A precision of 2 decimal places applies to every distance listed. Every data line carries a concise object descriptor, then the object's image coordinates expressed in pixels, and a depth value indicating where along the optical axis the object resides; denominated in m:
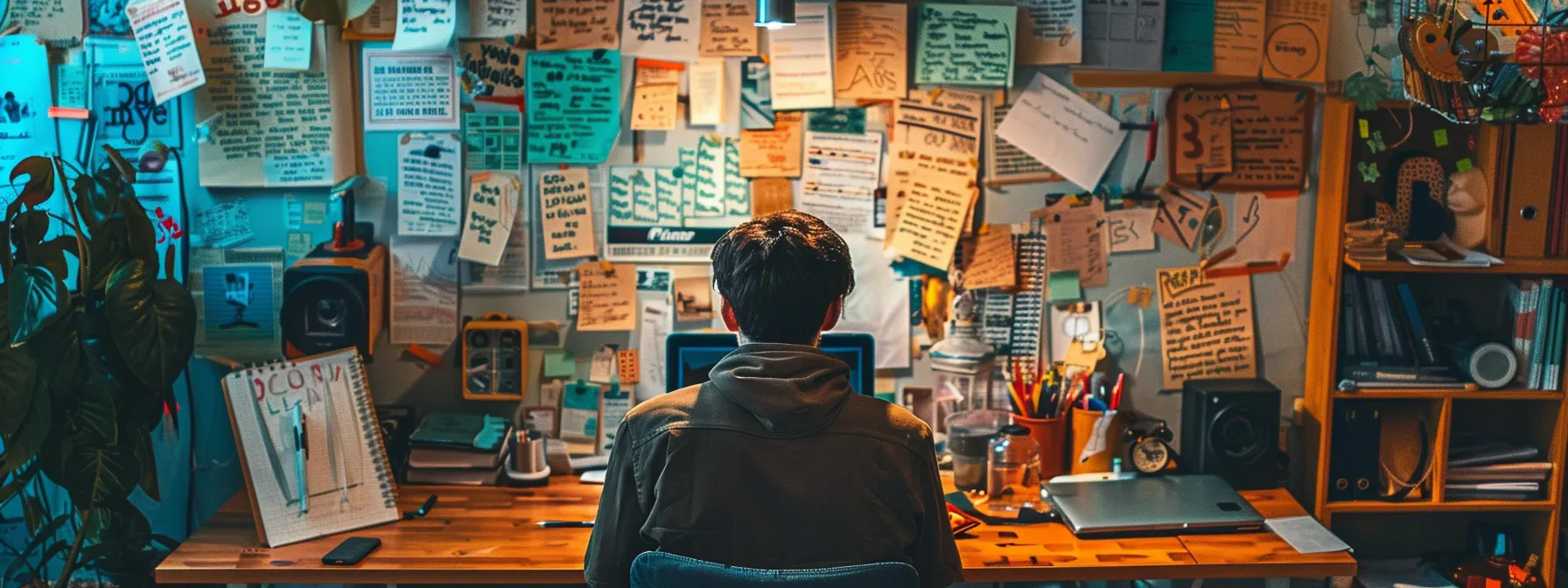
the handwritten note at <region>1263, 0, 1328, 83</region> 2.94
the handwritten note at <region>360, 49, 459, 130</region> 2.92
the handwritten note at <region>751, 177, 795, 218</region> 2.99
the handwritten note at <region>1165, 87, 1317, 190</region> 2.96
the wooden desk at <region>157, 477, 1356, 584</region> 2.43
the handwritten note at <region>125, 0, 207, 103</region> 2.84
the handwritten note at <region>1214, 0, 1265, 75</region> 2.93
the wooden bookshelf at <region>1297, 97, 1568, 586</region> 2.85
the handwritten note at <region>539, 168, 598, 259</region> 2.98
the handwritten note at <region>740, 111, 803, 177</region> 2.96
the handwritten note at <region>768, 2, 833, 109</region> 2.92
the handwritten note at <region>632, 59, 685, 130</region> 2.95
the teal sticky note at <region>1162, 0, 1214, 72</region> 2.93
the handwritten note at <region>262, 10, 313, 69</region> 2.88
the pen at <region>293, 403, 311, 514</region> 2.62
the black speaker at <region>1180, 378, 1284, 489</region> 2.92
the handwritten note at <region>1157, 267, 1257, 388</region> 3.05
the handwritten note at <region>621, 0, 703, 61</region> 2.92
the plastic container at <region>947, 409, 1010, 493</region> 2.88
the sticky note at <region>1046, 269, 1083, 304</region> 3.04
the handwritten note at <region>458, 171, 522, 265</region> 2.97
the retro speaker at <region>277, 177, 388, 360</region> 2.86
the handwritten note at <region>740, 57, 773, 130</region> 2.95
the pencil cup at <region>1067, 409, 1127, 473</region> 2.96
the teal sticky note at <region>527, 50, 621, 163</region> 2.93
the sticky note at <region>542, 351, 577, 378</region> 3.05
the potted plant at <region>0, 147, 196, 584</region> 2.51
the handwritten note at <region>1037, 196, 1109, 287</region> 3.00
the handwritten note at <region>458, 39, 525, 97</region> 2.92
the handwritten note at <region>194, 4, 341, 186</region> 2.91
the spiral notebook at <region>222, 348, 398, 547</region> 2.61
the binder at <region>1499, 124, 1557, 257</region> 2.80
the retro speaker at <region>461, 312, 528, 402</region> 3.00
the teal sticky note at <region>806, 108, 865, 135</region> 2.96
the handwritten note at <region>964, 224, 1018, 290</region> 3.01
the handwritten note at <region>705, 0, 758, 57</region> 2.92
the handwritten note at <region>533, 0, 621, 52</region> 2.91
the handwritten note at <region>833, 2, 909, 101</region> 2.92
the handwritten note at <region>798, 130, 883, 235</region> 2.97
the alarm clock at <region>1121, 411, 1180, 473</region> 2.94
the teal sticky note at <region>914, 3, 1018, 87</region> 2.91
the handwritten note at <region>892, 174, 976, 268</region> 2.98
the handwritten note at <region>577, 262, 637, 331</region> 3.03
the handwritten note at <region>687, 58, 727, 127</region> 2.93
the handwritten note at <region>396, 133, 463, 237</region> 2.95
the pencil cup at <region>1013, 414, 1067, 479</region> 2.95
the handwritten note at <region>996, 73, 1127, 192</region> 2.96
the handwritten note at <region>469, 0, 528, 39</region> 2.89
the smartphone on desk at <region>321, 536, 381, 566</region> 2.45
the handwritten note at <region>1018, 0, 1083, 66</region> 2.91
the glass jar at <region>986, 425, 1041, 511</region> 2.83
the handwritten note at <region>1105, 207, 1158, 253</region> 3.01
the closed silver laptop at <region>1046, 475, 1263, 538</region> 2.62
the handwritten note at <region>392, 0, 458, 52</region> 2.87
